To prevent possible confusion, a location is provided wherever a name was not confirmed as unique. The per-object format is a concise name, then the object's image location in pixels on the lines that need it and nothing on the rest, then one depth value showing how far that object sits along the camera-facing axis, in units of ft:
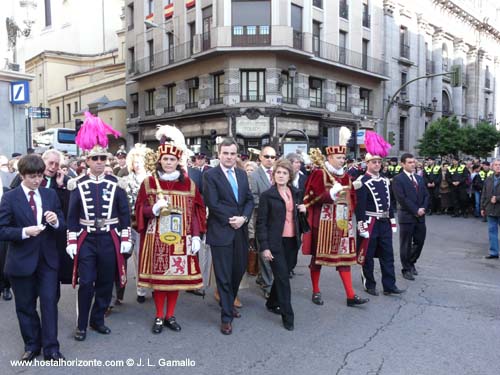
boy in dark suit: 14.44
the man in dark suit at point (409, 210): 25.70
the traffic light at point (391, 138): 82.37
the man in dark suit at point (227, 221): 17.80
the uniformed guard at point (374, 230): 22.49
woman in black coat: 18.21
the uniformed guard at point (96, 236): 16.61
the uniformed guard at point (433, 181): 59.06
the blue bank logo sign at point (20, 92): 56.03
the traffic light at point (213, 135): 78.13
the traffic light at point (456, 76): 75.41
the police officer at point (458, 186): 56.18
